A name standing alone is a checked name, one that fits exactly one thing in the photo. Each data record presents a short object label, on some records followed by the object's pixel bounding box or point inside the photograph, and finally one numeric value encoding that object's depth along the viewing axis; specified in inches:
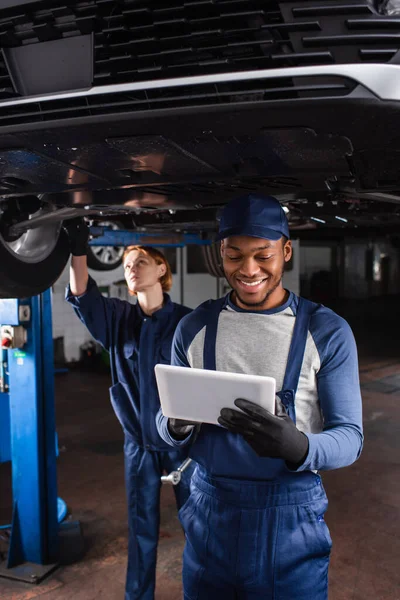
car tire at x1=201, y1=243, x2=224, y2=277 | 211.0
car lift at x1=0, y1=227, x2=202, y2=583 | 99.0
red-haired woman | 84.0
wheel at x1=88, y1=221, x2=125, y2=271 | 201.8
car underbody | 34.3
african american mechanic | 49.8
